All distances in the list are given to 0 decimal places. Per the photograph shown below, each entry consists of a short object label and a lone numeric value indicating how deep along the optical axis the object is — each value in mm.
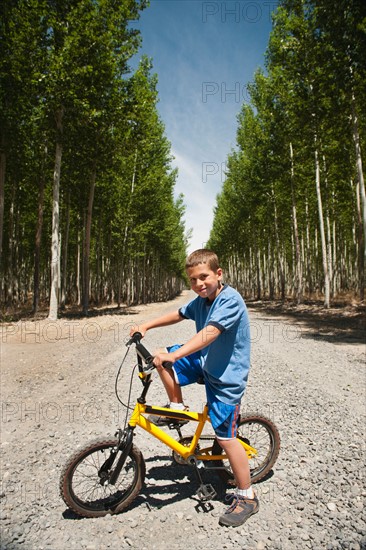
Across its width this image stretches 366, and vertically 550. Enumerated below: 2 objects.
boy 2543
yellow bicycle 2598
